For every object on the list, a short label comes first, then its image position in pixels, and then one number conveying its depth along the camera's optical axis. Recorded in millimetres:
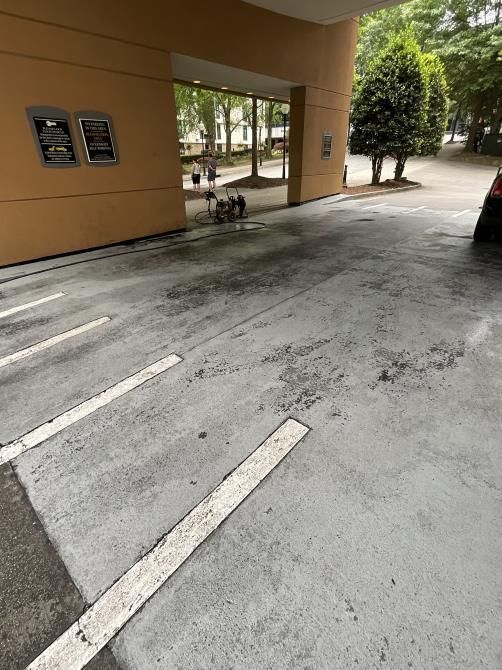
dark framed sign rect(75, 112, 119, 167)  6719
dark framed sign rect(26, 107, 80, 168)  6102
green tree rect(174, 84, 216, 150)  25144
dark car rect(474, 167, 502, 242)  6505
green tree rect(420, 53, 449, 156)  16691
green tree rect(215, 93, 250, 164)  28062
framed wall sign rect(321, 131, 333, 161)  13240
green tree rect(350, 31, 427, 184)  15164
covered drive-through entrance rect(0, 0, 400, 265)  5934
